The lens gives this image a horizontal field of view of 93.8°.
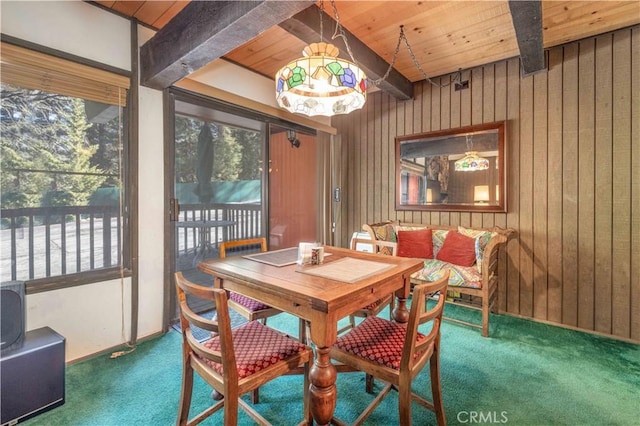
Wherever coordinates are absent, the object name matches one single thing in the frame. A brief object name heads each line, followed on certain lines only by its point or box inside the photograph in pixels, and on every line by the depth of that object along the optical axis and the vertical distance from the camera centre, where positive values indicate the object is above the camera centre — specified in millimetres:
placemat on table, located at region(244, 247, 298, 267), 1875 -318
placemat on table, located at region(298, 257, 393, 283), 1531 -333
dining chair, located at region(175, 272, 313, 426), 1180 -651
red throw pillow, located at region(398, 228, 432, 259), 3252 -374
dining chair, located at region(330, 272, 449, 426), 1224 -655
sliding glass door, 2732 +323
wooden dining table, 1260 -361
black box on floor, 1491 -874
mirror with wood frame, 3076 +449
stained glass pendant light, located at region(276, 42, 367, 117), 1521 +694
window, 1884 +297
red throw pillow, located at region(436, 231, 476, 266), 2928 -404
